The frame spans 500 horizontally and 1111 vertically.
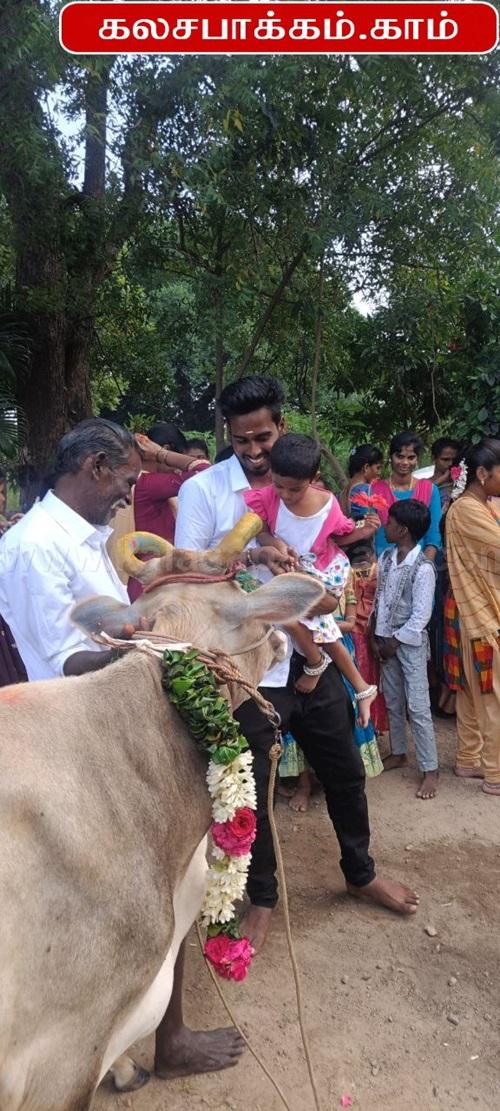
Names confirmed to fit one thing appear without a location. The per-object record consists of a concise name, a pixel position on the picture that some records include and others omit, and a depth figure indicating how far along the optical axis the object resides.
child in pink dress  3.61
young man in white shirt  3.61
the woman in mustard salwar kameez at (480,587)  5.47
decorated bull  1.96
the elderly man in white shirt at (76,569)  2.88
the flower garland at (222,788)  2.34
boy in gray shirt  5.54
